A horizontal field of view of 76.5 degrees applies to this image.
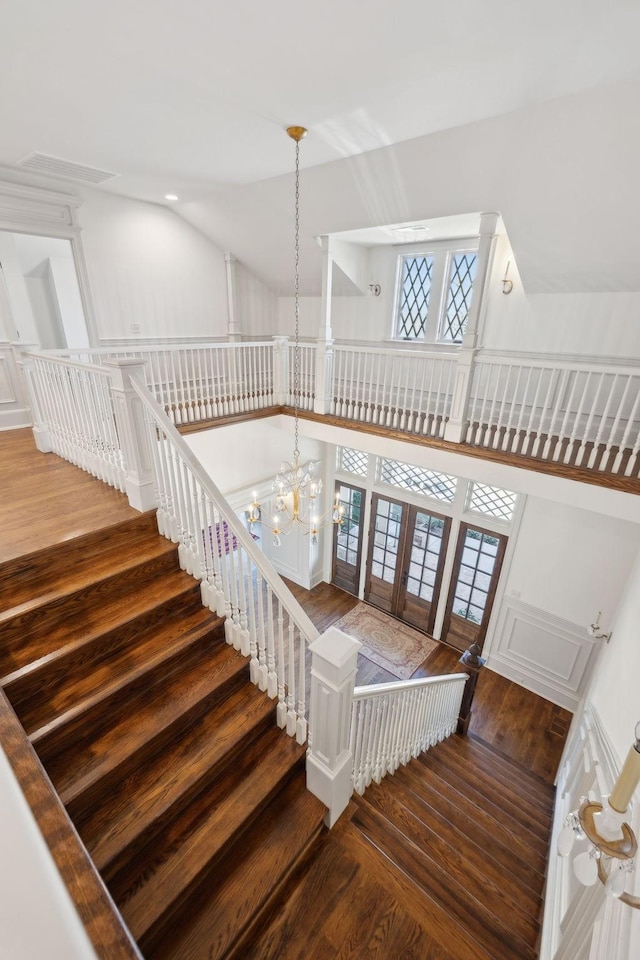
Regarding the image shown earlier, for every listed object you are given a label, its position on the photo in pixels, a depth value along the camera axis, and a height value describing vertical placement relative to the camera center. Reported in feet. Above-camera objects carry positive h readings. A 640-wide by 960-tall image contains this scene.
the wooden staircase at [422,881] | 5.33 -8.19
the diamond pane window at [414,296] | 18.37 +1.20
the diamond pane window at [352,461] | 21.12 -6.86
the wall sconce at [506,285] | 15.72 +1.49
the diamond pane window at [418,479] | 18.33 -6.86
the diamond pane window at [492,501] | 16.70 -6.89
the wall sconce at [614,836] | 2.77 -3.36
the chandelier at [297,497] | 11.62 -5.44
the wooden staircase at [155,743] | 5.08 -5.97
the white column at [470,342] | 12.48 -0.51
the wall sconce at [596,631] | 14.30 -10.03
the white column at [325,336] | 16.39 -0.55
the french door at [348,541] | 21.72 -11.27
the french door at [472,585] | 17.35 -10.78
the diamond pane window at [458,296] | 17.17 +1.17
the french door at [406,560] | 19.17 -10.95
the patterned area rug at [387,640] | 18.06 -14.15
